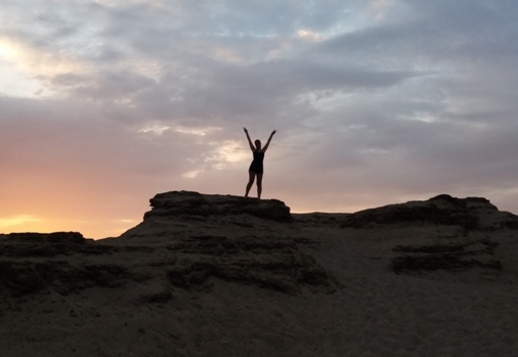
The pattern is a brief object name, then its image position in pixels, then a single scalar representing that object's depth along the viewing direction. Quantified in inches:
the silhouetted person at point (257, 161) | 728.7
